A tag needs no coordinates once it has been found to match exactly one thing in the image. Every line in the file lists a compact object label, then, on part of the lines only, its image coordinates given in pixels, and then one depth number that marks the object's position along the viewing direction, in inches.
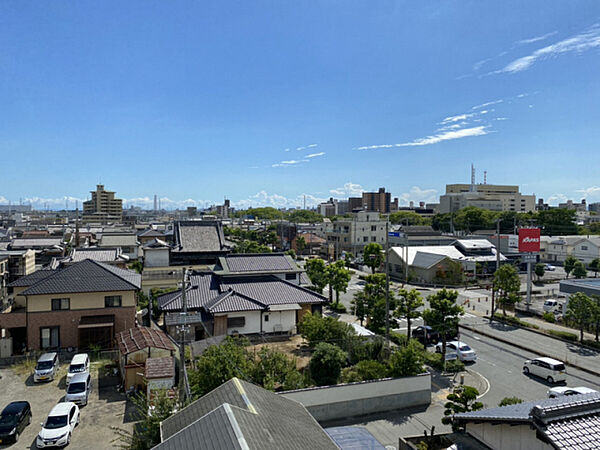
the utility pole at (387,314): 813.9
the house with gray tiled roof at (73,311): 921.5
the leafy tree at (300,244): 2753.4
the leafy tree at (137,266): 1678.8
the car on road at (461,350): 893.2
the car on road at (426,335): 1036.5
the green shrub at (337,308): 1349.7
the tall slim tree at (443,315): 877.2
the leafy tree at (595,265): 2027.6
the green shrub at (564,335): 1040.8
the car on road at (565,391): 690.8
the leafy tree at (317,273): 1411.9
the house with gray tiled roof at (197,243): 1701.5
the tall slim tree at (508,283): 1234.0
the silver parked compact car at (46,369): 765.9
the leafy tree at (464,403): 571.5
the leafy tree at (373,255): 1813.5
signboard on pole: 1528.1
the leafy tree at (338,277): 1337.4
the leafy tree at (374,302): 993.5
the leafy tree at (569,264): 1926.7
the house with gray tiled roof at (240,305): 997.6
